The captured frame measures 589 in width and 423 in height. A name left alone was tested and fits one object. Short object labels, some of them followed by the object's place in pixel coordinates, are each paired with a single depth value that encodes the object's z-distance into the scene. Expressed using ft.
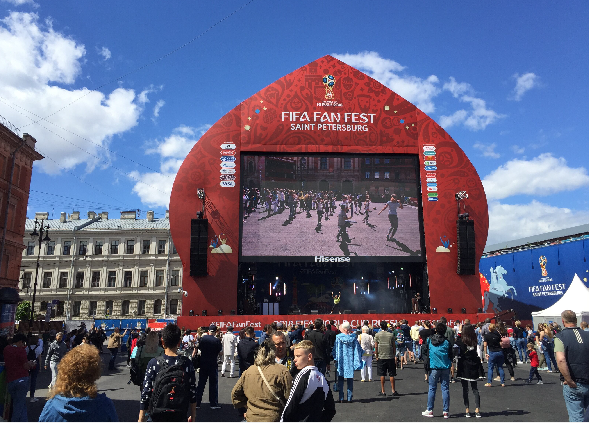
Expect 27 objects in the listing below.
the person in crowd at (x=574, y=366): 19.03
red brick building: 94.58
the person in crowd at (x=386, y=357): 35.70
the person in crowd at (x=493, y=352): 38.29
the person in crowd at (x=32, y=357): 37.24
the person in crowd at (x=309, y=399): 13.50
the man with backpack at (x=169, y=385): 14.97
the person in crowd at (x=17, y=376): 24.11
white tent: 64.75
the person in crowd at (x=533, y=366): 40.88
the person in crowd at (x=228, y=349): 49.71
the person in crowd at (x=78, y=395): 10.18
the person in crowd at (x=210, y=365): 31.96
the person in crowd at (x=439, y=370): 28.30
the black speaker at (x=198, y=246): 84.94
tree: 153.88
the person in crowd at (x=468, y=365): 28.63
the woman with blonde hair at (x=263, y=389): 14.44
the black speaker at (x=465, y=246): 87.45
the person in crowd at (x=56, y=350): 39.47
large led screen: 87.20
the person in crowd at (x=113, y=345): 59.41
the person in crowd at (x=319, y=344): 33.76
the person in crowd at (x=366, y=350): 42.65
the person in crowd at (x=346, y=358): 33.27
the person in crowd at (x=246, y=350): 31.81
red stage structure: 87.86
